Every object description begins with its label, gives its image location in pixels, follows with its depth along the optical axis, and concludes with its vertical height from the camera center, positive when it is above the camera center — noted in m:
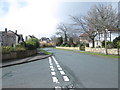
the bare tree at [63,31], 79.12 +6.91
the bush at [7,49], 14.87 -0.56
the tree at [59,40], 100.82 +2.71
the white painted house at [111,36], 44.23 +2.42
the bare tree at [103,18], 24.80 +4.84
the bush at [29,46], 22.73 -0.39
